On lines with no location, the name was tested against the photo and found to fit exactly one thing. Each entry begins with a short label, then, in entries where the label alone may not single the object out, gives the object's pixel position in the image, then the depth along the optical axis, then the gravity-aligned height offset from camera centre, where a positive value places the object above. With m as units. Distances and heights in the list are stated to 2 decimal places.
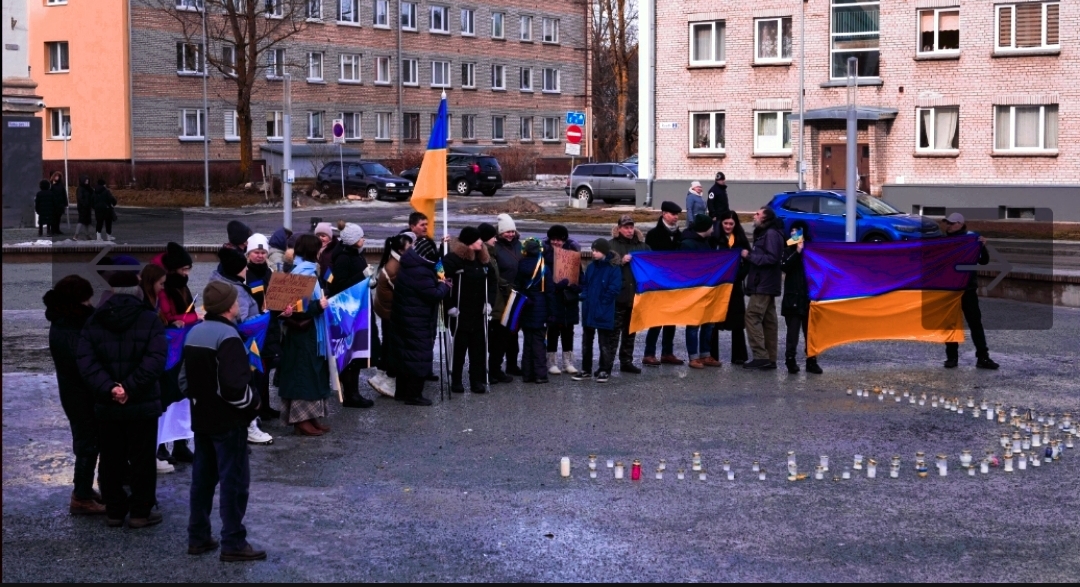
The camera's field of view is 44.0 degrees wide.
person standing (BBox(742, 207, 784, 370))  15.38 -0.99
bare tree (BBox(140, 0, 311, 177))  55.38 +7.90
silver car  51.62 +0.79
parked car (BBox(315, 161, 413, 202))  55.12 +0.93
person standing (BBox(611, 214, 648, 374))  15.22 -0.99
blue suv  31.31 -0.41
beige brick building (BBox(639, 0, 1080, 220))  42.53 +3.48
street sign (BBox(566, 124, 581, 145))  40.47 +2.04
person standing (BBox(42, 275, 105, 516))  8.86 -1.15
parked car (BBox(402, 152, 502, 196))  58.34 +1.23
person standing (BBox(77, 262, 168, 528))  8.52 -1.16
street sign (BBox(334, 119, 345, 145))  51.39 +2.73
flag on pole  15.23 +0.32
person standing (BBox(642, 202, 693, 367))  16.02 -0.51
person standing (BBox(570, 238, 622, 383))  14.87 -1.14
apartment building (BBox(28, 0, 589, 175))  62.75 +6.77
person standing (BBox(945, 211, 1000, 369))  15.66 -1.51
